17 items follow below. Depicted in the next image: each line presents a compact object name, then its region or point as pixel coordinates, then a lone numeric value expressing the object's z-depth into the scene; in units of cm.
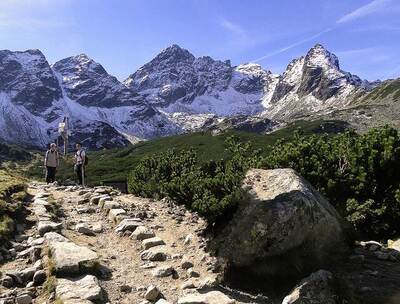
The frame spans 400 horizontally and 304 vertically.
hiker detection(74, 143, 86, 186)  2934
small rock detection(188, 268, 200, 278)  1219
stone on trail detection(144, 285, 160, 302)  1077
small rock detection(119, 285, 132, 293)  1115
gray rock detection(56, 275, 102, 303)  995
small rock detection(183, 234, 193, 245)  1463
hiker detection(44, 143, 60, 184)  2917
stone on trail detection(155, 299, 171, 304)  1025
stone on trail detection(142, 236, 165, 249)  1434
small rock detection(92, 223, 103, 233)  1631
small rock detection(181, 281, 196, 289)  1145
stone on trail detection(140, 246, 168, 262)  1345
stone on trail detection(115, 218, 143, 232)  1603
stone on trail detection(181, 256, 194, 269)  1276
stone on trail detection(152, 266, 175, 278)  1226
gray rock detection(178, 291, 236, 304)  1020
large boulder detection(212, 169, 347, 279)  1152
